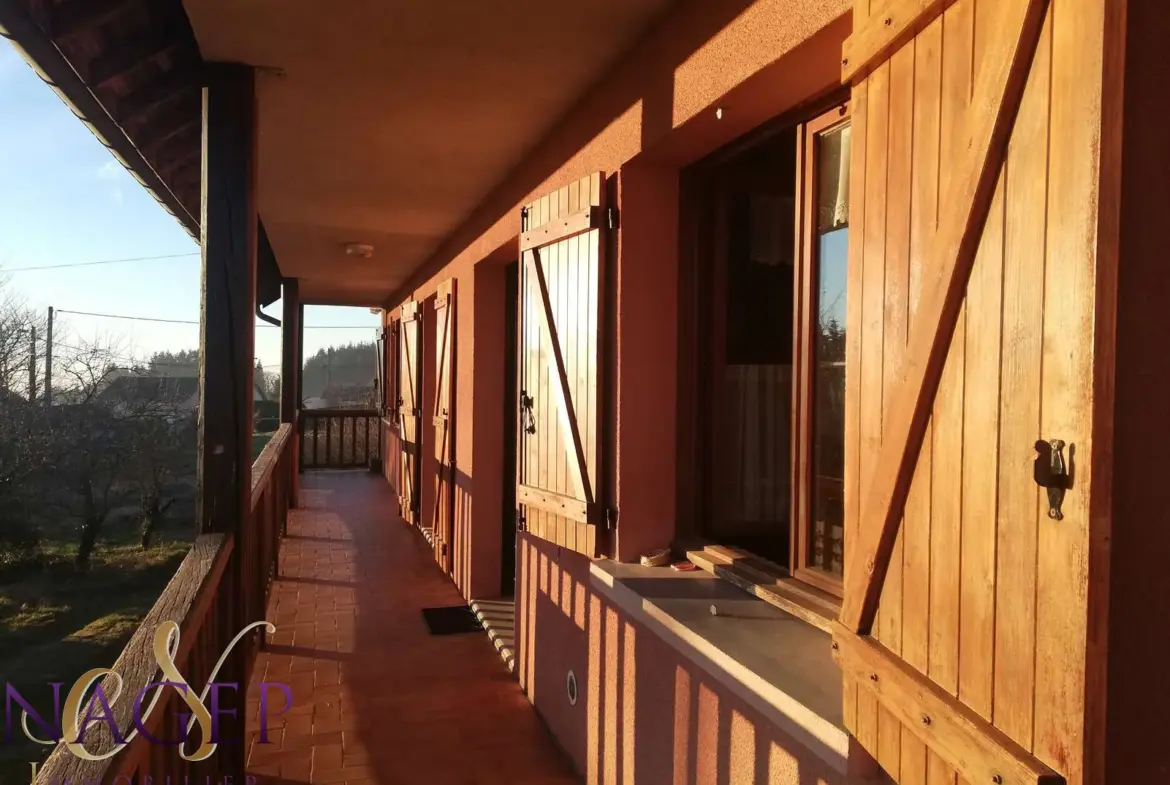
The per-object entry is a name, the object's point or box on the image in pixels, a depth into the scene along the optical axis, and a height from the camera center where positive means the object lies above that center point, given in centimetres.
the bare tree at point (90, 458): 1009 -104
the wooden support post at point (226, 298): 275 +27
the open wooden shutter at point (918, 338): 97 +7
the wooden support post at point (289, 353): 851 +26
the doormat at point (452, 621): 469 -142
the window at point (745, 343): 264 +14
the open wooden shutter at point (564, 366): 272 +6
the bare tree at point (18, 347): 1080 +38
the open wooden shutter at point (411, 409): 721 -27
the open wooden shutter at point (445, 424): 570 -32
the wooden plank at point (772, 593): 188 -53
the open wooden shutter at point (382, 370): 1118 +13
